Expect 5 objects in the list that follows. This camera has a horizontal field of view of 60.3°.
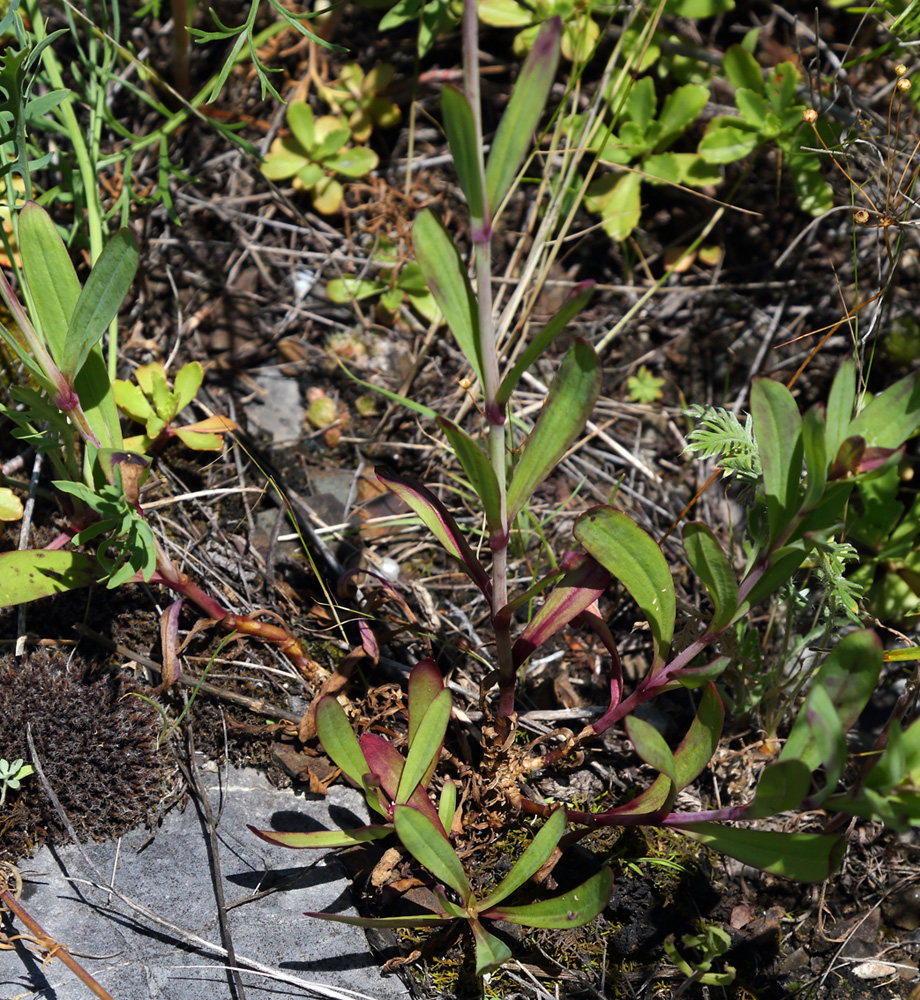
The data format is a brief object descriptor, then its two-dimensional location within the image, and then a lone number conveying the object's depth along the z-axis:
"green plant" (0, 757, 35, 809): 1.72
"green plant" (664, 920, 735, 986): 1.64
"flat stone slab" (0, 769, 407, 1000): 1.64
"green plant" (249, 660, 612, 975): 1.46
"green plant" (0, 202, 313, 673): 1.64
